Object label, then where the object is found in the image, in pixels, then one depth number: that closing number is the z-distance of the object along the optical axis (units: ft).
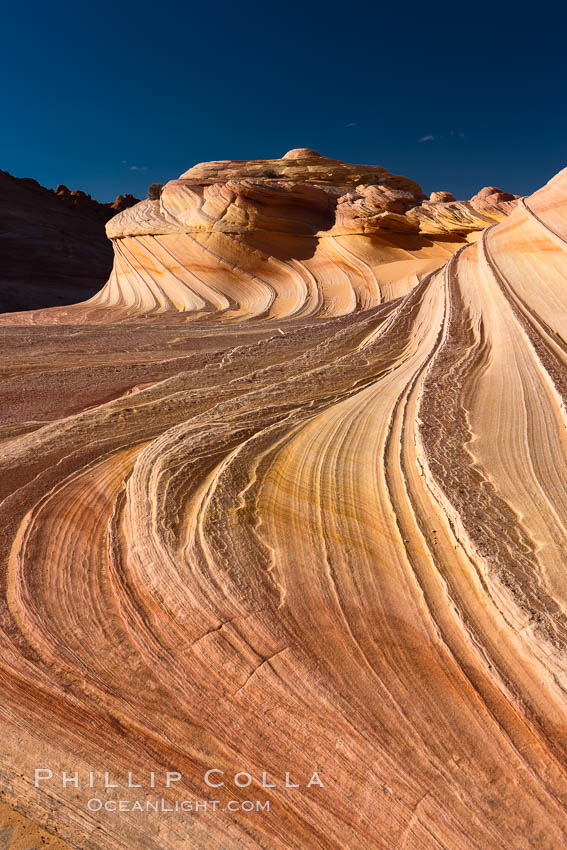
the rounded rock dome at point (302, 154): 69.16
